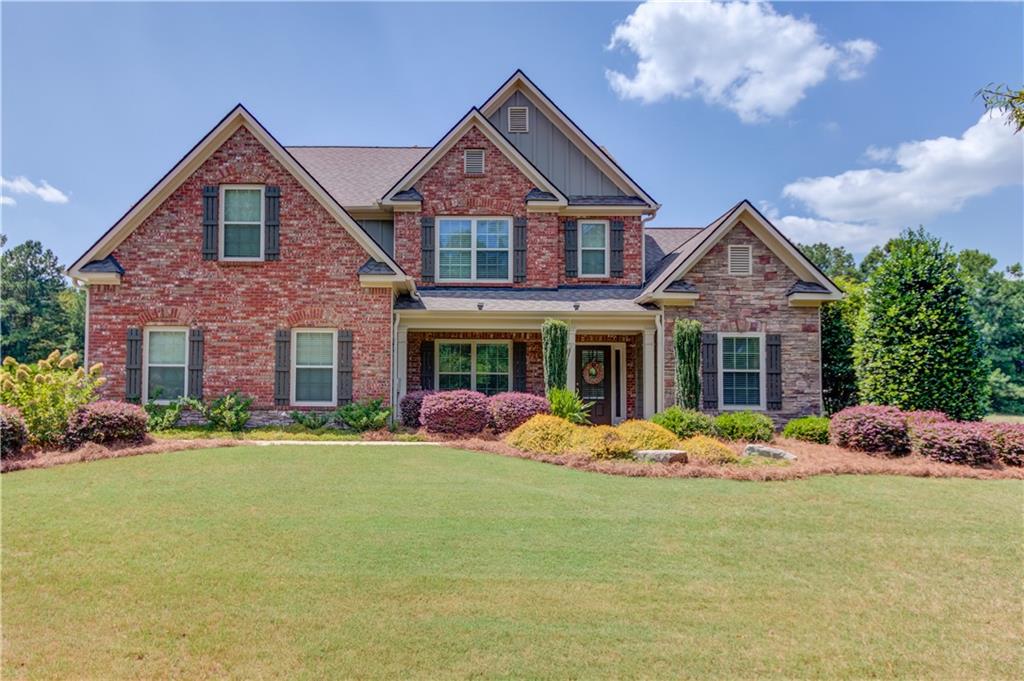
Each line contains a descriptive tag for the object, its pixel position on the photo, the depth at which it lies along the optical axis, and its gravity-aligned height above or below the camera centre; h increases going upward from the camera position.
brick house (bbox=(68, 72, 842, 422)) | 14.36 +2.14
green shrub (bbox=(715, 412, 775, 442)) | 13.03 -1.49
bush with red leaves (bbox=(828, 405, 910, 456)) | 11.42 -1.36
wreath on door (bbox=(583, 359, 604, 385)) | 17.72 -0.33
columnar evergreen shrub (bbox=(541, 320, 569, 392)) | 14.61 +0.24
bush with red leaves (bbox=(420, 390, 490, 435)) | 13.19 -1.24
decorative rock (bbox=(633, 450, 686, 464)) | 9.89 -1.63
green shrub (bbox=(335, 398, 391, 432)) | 13.70 -1.34
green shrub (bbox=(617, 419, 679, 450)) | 10.56 -1.39
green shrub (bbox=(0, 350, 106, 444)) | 10.73 -0.69
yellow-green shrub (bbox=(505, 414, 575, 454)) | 11.13 -1.47
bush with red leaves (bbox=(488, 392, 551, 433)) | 13.10 -1.10
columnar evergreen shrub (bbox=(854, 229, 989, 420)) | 12.67 +0.58
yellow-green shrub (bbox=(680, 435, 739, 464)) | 10.32 -1.63
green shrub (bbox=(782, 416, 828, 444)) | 13.19 -1.55
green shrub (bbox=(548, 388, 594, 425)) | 13.38 -1.03
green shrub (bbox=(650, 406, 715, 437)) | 12.73 -1.35
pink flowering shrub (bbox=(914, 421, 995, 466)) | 10.57 -1.50
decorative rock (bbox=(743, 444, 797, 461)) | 10.83 -1.72
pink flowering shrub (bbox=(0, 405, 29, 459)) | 10.02 -1.30
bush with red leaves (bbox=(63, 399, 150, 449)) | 10.79 -1.24
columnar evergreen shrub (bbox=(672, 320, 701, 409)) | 13.91 +0.07
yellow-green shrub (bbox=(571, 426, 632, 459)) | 10.29 -1.50
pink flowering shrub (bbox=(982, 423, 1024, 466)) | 10.66 -1.46
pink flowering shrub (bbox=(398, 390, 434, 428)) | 14.12 -1.18
